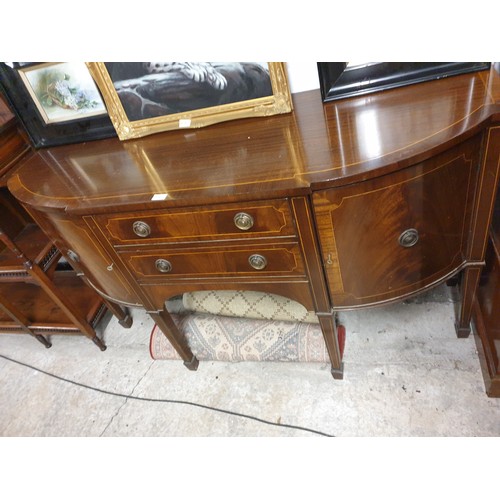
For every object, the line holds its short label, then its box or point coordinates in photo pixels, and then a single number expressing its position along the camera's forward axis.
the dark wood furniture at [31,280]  1.33
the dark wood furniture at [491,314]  1.15
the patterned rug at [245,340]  1.45
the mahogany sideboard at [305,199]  0.85
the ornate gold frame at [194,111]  1.06
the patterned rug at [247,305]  1.49
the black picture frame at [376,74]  0.96
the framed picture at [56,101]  1.21
